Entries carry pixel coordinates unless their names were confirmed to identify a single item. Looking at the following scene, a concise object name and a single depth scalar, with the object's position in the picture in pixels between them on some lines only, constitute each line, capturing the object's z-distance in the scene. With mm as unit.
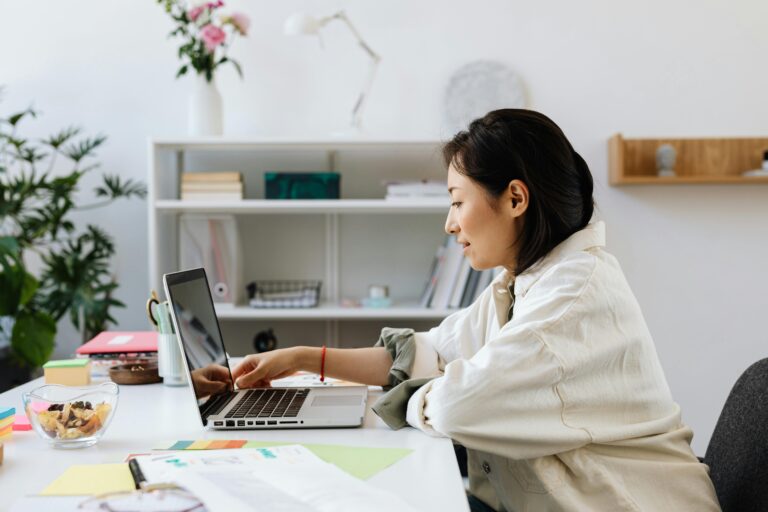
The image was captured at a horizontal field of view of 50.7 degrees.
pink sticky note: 1245
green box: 2846
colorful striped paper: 1021
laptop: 1223
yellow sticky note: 928
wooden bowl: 1619
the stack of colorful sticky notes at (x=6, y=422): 1119
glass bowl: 1126
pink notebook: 1753
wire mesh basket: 2842
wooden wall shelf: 3045
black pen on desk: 912
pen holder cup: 1586
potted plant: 2660
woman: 1102
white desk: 946
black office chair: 1122
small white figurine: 2955
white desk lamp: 2775
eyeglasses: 804
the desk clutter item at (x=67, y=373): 1583
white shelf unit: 3125
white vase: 2869
